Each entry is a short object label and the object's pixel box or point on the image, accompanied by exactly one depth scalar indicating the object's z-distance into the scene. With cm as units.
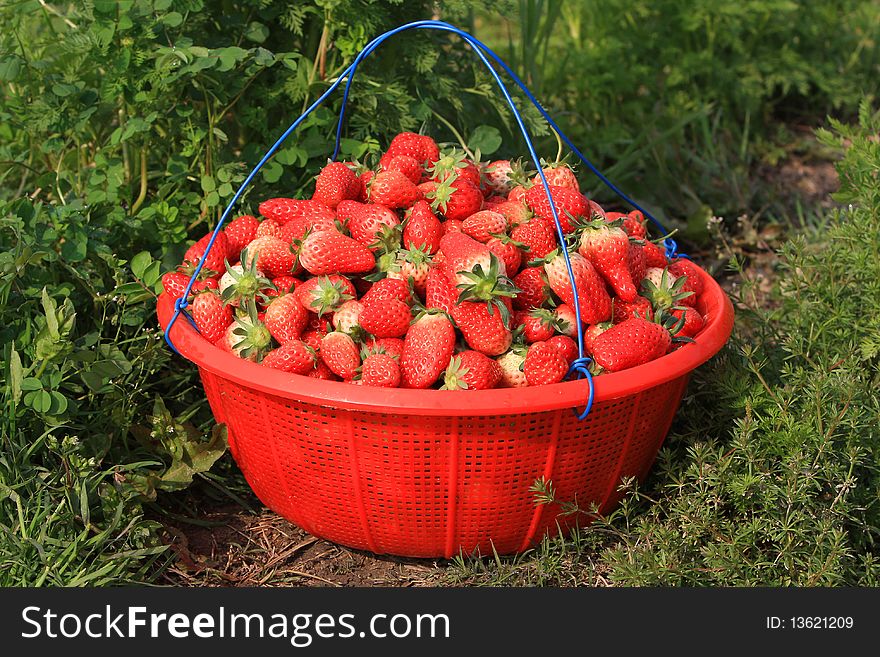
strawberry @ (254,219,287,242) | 271
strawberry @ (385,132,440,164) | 281
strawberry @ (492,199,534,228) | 260
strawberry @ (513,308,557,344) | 240
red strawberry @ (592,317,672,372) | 234
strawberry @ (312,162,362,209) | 268
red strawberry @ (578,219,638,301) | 251
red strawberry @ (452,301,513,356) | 233
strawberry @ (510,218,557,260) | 250
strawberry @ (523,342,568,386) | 229
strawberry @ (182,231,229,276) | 267
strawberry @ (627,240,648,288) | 259
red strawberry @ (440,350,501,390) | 228
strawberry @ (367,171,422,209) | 260
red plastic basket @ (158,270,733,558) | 223
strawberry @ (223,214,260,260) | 277
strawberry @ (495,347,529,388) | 236
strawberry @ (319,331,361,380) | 235
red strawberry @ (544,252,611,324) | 241
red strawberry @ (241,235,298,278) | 258
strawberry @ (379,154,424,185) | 268
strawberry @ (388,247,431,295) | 246
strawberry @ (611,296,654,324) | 253
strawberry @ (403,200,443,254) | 251
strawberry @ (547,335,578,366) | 236
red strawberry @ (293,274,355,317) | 243
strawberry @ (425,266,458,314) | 240
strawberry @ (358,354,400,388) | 229
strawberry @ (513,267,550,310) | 246
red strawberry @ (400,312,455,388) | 229
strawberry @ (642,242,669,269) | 273
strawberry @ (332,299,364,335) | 242
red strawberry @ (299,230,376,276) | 247
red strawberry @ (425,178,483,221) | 258
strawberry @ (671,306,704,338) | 258
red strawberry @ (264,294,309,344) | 242
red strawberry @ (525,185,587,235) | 258
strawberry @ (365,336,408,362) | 236
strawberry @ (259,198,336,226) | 265
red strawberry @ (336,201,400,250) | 254
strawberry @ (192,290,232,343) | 254
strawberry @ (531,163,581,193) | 272
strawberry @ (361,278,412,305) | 239
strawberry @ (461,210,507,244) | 251
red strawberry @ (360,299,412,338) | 235
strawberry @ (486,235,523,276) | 244
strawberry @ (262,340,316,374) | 235
